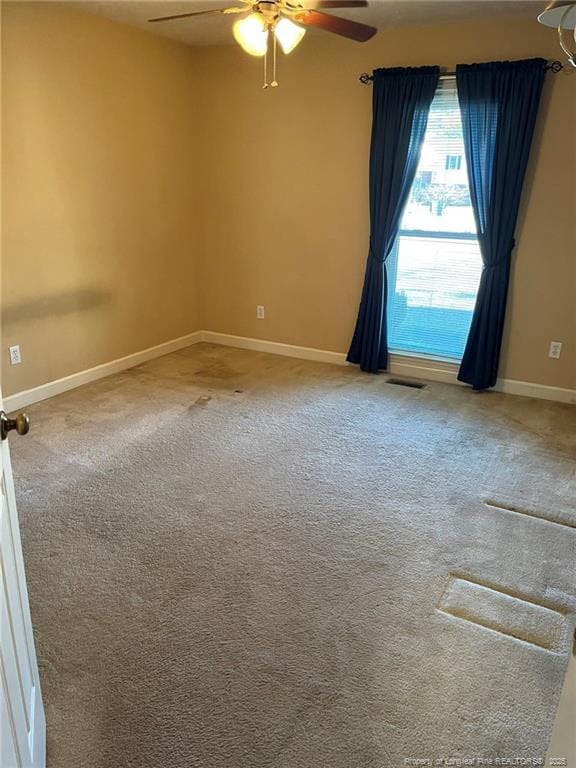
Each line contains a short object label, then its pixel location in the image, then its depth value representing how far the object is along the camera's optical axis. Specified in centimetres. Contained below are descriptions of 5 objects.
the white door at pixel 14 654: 103
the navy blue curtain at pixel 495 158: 341
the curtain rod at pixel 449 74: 335
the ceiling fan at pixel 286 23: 215
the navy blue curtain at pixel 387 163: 371
